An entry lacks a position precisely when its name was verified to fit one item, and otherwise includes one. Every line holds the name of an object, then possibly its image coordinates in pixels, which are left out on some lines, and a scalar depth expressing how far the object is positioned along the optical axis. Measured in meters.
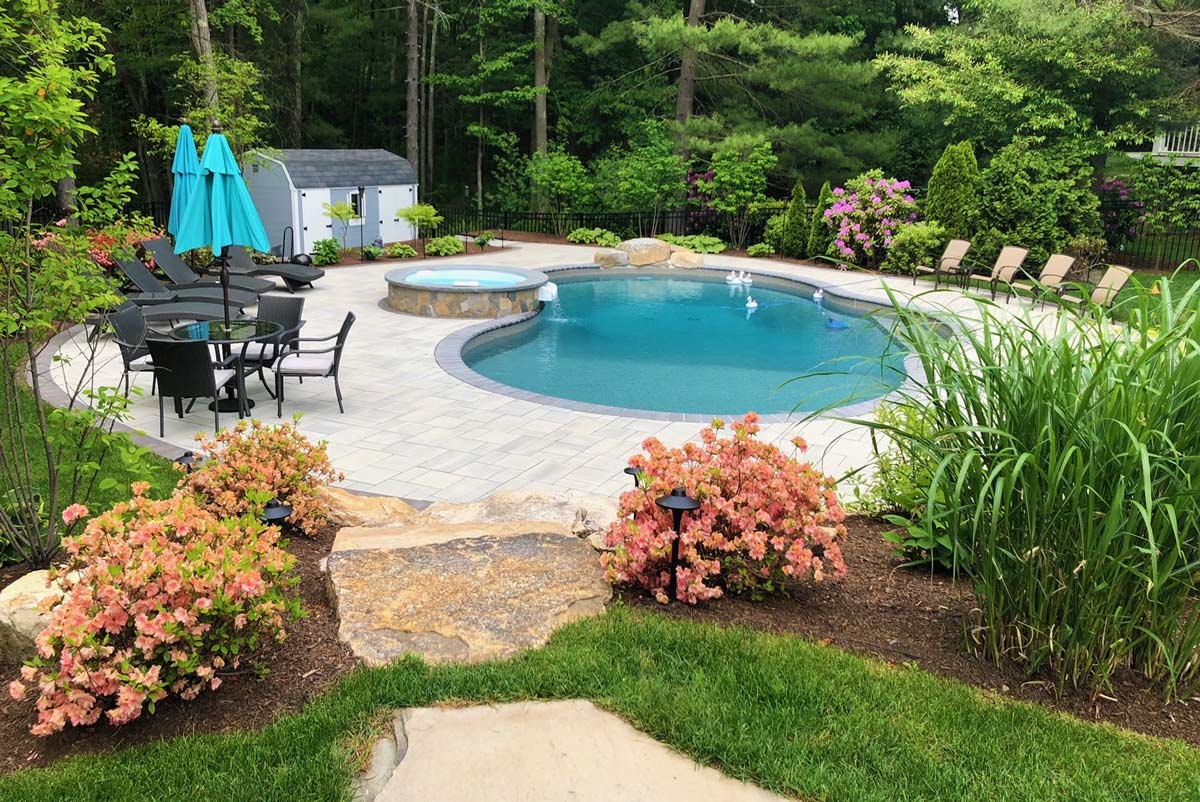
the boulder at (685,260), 18.03
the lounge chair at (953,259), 14.23
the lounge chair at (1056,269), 12.66
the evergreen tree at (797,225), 18.52
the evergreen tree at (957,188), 15.84
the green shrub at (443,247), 17.62
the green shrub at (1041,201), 14.66
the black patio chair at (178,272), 11.39
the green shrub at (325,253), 16.19
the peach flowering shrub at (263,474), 3.87
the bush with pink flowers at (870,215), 16.34
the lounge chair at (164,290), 10.26
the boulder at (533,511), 4.36
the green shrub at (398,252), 17.39
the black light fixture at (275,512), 3.44
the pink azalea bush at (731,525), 3.28
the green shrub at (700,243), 19.84
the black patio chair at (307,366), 7.40
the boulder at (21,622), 3.03
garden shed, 16.67
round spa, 12.02
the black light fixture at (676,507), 3.11
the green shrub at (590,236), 20.58
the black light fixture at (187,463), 4.01
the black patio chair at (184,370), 6.49
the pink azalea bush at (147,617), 2.49
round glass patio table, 7.36
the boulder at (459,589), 3.04
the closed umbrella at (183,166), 8.72
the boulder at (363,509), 4.45
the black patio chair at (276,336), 7.68
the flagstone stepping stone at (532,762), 2.33
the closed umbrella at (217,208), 7.21
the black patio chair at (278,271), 13.09
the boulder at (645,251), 17.86
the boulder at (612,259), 17.56
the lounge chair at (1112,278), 10.68
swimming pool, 9.30
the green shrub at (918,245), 15.70
